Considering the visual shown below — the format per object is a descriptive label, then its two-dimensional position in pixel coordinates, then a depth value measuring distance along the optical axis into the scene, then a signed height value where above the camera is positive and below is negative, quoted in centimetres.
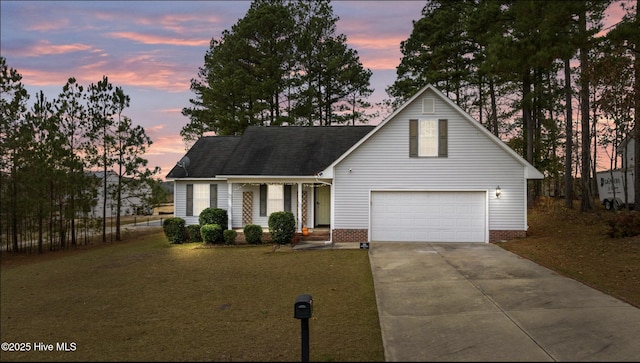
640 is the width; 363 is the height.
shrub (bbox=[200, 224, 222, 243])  1659 -198
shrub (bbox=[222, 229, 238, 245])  1639 -209
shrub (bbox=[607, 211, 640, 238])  1379 -144
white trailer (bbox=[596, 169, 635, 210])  2371 -19
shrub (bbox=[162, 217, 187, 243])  1748 -191
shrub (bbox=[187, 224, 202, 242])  1755 -205
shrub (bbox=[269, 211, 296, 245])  1582 -166
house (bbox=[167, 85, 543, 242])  1547 +22
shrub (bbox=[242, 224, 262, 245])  1617 -198
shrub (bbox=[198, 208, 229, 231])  1764 -139
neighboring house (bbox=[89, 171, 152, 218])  2067 -28
